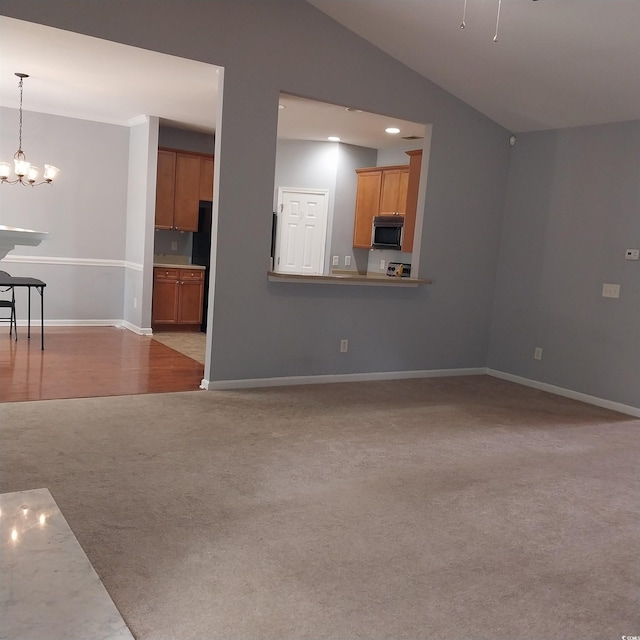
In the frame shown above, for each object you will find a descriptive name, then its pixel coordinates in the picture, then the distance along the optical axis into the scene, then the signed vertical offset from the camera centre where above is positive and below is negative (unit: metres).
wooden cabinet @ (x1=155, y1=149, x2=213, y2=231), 7.48 +0.69
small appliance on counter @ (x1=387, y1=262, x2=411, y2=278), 7.69 -0.14
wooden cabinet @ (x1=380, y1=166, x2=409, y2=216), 7.52 +0.84
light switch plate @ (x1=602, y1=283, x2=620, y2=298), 5.34 -0.14
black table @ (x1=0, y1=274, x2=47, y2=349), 5.62 -0.50
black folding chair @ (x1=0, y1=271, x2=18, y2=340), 6.18 -0.93
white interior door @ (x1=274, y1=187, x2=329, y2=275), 8.15 +0.28
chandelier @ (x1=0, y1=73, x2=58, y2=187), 5.98 +0.59
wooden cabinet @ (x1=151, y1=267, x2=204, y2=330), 7.46 -0.69
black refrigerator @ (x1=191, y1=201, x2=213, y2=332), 7.74 +0.02
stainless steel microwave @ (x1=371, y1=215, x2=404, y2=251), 7.48 +0.32
